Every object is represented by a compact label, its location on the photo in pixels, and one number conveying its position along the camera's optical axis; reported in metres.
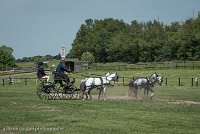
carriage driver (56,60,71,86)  23.19
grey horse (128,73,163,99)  26.05
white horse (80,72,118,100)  24.50
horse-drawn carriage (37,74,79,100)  23.33
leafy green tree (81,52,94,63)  117.39
